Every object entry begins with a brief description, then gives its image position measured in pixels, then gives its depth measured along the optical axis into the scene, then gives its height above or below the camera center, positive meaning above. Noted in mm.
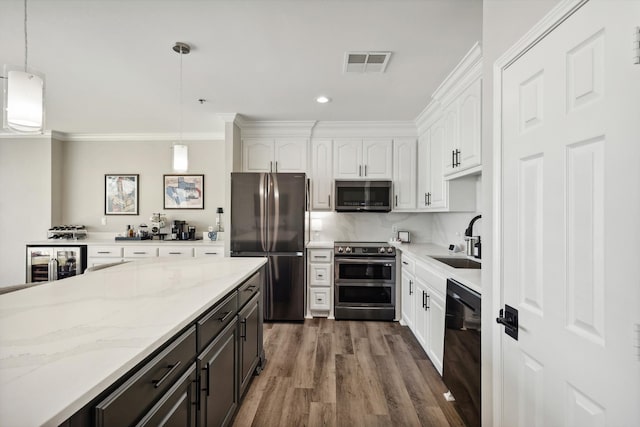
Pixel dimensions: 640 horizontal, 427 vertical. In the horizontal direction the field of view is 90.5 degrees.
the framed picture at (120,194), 5172 +297
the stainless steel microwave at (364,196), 4258 +253
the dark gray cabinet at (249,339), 2102 -919
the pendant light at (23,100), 1447 +519
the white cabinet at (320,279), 4137 -848
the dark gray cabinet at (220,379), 1467 -863
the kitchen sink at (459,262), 2901 -436
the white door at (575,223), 827 -19
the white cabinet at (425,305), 2549 -850
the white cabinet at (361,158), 4352 +780
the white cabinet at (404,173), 4305 +572
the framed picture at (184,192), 5129 +340
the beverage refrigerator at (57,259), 4531 -681
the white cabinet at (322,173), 4363 +568
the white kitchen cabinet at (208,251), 4452 -532
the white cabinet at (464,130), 2443 +733
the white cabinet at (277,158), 4332 +766
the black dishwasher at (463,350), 1780 -834
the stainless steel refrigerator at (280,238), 3898 -297
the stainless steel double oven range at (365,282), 3998 -851
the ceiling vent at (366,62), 2480 +1253
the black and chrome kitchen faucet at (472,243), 2846 -249
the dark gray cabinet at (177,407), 1057 -718
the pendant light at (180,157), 2479 +441
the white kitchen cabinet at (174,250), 4507 -532
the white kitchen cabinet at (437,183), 3168 +347
